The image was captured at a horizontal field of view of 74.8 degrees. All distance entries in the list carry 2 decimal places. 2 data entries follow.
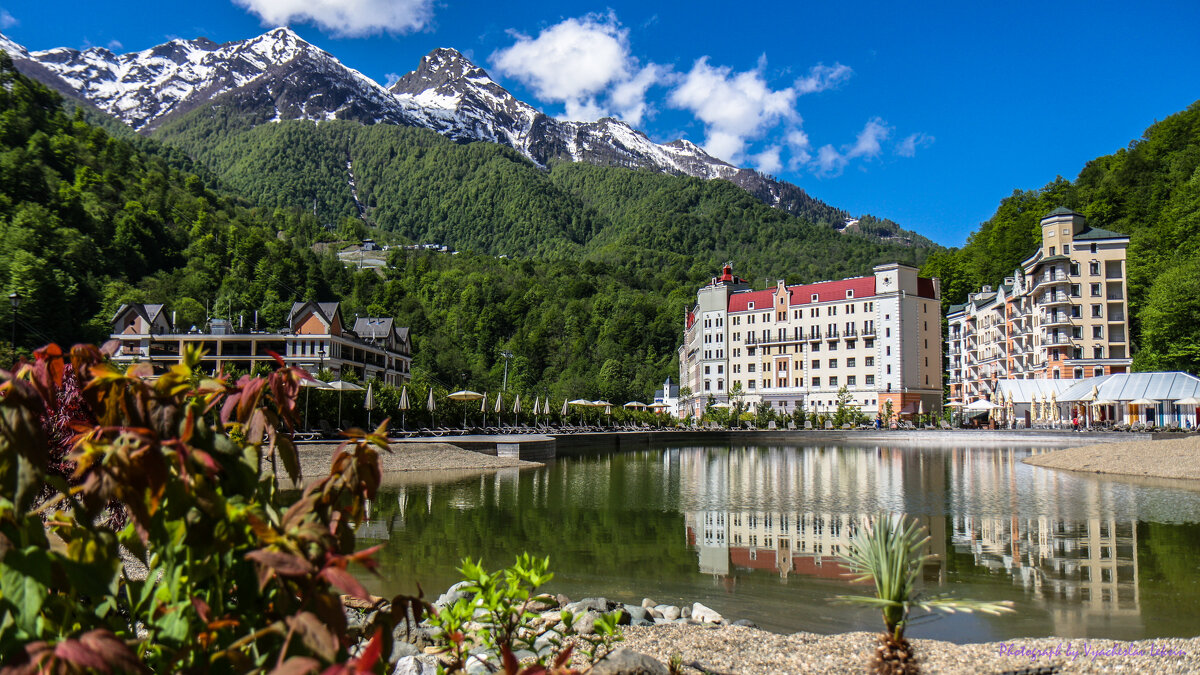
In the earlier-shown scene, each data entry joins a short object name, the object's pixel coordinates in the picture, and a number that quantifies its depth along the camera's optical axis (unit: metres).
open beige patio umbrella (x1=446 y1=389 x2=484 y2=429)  44.97
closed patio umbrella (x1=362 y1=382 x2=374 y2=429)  33.31
